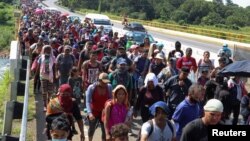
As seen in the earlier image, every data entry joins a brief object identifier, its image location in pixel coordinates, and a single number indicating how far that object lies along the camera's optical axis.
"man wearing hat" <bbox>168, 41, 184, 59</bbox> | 13.58
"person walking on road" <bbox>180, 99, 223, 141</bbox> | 5.69
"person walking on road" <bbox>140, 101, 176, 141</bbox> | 6.36
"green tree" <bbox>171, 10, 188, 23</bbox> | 88.12
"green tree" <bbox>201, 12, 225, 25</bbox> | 82.28
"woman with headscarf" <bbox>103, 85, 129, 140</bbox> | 7.75
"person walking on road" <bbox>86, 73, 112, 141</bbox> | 8.64
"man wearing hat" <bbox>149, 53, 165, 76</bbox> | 11.81
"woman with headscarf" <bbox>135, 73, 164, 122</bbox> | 8.84
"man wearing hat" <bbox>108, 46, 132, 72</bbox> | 11.49
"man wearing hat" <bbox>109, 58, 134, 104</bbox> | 9.95
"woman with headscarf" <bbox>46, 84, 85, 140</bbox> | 7.32
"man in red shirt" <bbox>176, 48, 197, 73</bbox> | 12.28
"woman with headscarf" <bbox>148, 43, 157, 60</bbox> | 13.78
